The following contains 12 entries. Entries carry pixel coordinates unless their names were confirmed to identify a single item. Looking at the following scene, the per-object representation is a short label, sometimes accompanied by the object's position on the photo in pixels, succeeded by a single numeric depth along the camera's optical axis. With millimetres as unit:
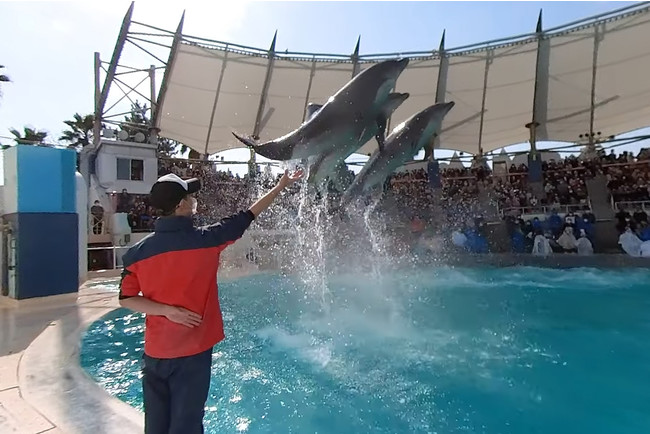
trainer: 1507
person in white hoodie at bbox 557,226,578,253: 11555
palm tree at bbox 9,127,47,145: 22334
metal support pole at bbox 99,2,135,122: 14422
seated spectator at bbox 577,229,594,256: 11258
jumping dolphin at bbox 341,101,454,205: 6844
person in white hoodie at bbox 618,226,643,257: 10078
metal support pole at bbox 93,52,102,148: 14273
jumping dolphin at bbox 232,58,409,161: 5355
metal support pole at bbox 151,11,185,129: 16094
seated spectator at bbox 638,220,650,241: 10098
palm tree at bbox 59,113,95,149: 25797
